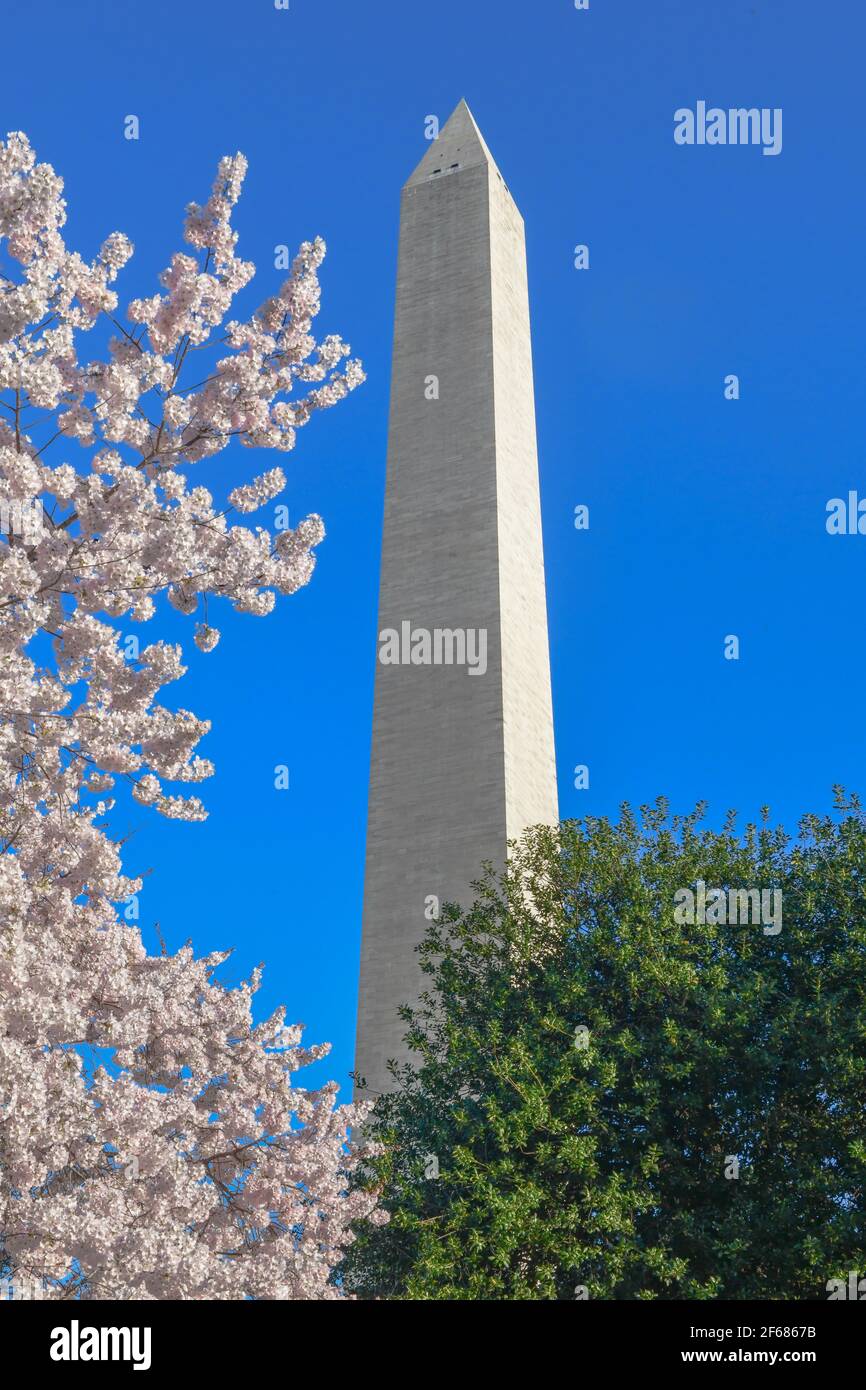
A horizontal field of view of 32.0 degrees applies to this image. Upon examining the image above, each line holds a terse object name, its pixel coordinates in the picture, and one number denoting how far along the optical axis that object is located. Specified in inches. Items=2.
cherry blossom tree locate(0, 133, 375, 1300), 438.6
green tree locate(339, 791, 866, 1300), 715.4
